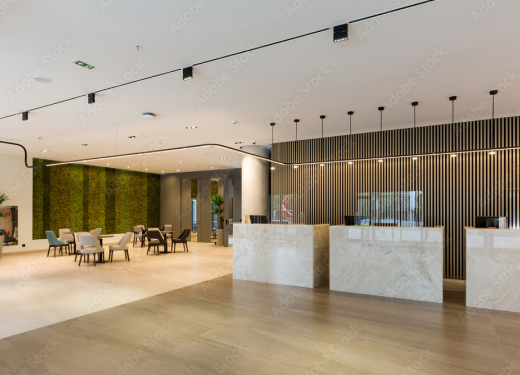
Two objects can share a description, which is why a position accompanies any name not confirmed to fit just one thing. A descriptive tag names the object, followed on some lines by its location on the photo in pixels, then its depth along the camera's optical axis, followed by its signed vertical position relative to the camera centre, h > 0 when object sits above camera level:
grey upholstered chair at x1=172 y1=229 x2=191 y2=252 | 14.13 -1.63
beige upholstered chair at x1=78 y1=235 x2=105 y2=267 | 10.59 -1.40
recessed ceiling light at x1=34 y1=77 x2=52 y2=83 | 5.59 +1.95
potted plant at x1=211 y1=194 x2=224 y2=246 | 16.40 -0.63
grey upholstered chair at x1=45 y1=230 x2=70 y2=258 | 12.20 -1.46
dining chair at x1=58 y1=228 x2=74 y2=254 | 13.18 -1.45
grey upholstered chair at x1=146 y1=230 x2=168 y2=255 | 13.02 -1.47
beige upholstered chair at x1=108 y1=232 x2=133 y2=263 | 11.02 -1.52
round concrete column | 11.77 +0.36
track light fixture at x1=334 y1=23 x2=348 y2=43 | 4.01 +1.92
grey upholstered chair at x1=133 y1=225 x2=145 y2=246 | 16.14 -1.64
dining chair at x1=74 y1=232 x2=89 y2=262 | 11.13 -1.45
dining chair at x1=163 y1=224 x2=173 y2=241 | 18.06 -1.53
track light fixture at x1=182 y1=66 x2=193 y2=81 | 5.21 +1.89
